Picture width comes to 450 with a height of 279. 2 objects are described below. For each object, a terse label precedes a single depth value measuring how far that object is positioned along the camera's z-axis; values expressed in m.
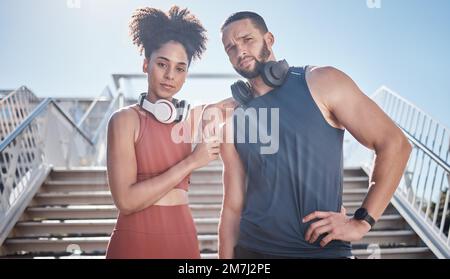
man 1.42
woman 1.54
